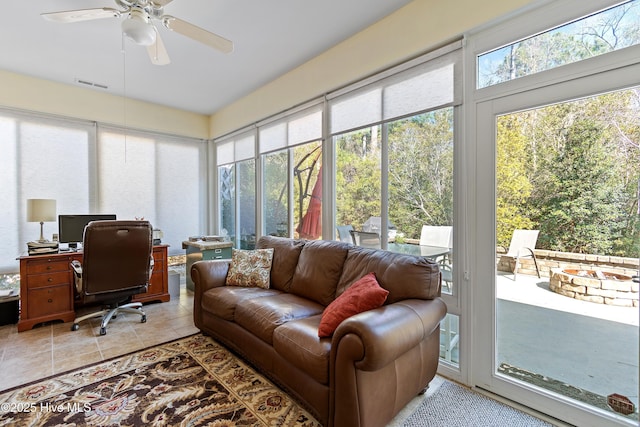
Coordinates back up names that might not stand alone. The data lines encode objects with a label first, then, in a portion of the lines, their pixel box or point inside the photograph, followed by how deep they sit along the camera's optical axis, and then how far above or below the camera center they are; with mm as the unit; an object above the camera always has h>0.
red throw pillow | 1731 -582
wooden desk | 2961 -801
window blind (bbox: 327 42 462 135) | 2182 +1025
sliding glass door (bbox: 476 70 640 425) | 1586 -266
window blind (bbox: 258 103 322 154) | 3324 +1041
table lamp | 3229 +25
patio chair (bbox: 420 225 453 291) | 2252 -243
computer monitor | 3469 -173
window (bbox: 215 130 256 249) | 4516 +398
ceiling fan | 1971 +1353
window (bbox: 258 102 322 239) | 3389 +506
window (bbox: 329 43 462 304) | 2256 +501
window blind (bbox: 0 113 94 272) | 3535 +545
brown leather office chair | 2736 -513
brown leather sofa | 1431 -746
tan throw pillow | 2846 -569
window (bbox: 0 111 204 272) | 3574 +549
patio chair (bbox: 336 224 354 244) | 3010 -232
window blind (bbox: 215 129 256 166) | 4449 +1057
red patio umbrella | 3340 -73
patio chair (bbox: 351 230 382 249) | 2758 -278
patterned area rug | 1710 -1211
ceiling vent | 3750 +1703
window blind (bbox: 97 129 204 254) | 4281 +512
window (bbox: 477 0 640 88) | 1548 +979
